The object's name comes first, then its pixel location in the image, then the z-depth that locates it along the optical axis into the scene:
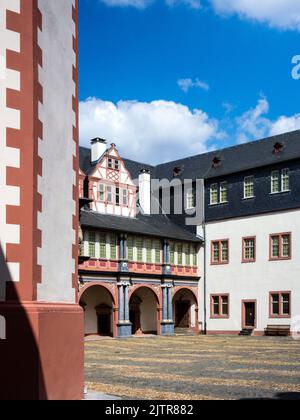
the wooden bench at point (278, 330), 35.47
